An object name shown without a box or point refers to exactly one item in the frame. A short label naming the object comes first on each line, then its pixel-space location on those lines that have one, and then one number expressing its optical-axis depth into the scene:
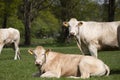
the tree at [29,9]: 54.09
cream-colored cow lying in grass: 11.29
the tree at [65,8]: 60.37
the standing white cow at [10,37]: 22.25
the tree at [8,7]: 52.51
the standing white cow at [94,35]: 13.31
